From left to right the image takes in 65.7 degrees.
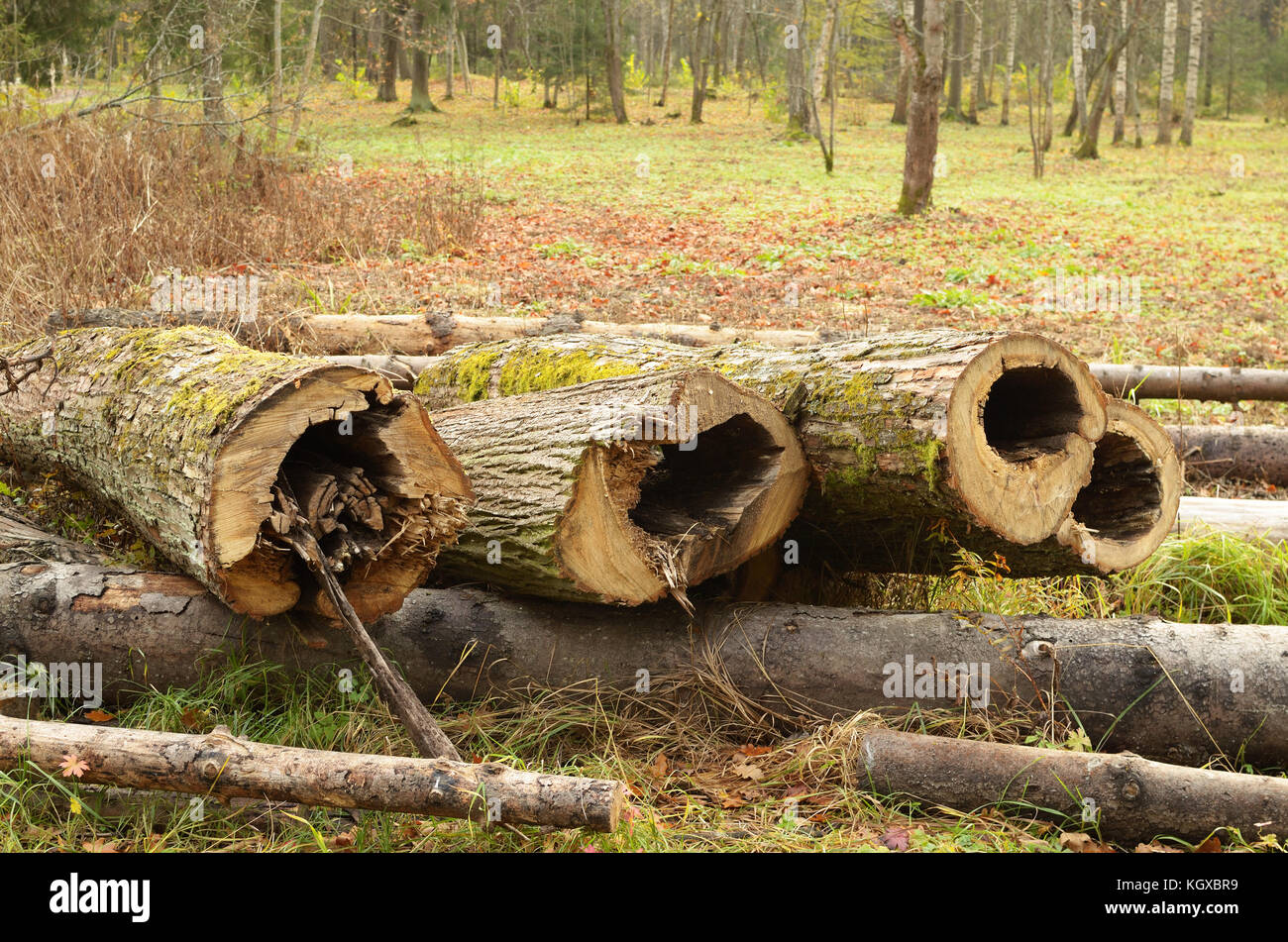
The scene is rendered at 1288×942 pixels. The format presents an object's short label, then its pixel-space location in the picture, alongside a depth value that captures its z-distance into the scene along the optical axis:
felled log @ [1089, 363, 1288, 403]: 6.51
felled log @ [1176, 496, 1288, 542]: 4.97
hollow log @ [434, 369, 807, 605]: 3.16
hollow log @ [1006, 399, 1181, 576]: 3.61
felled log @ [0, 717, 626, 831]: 2.46
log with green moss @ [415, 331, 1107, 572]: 3.17
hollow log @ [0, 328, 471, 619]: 2.98
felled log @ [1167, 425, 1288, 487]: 6.14
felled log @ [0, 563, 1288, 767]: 3.38
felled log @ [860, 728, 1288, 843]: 2.89
